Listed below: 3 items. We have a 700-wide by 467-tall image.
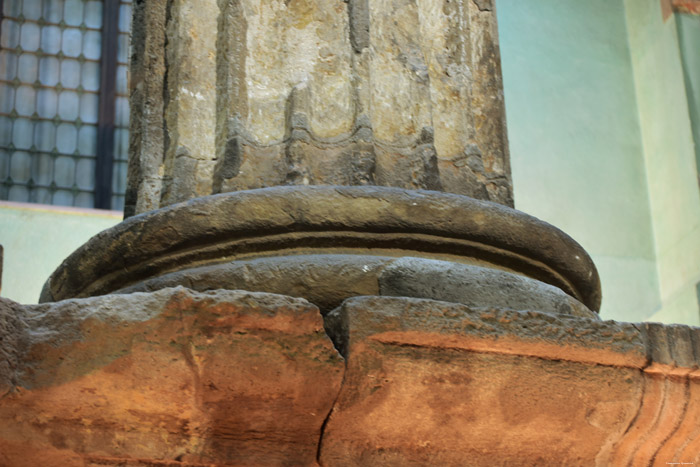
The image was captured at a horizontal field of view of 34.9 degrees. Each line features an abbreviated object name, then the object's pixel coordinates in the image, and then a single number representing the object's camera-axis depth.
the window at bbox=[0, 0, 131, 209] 6.74
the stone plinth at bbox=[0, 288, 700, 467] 1.91
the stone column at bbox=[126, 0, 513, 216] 2.54
